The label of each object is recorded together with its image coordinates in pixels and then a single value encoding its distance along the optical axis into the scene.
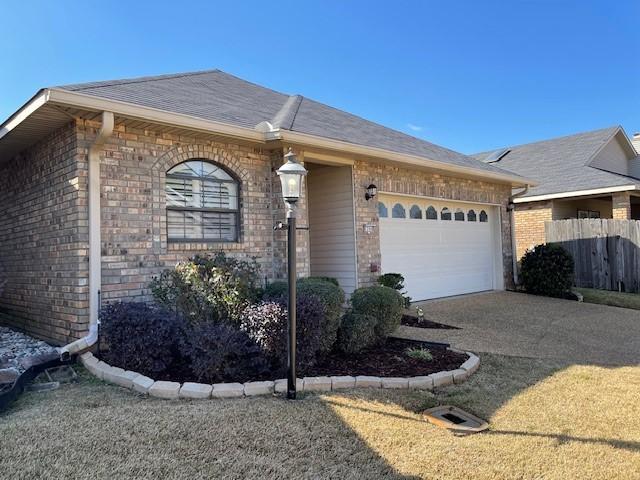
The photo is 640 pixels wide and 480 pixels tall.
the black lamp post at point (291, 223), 4.40
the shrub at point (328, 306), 5.33
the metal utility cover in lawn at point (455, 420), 3.80
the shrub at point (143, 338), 4.93
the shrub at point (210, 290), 5.22
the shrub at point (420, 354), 5.73
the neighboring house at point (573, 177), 14.66
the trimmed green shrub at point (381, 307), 6.10
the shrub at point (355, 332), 5.82
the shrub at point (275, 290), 6.15
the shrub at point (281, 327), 4.81
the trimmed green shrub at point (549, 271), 11.74
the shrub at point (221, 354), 4.64
